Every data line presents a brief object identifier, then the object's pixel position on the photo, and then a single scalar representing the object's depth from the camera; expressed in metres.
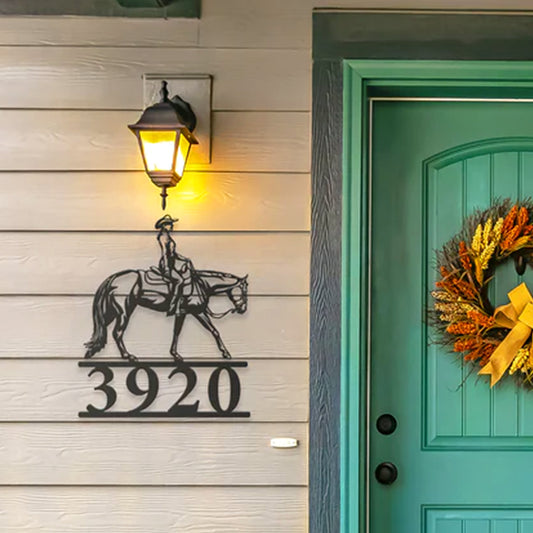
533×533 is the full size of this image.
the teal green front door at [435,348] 1.90
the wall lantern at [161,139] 1.65
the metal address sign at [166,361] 1.81
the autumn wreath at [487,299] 1.83
